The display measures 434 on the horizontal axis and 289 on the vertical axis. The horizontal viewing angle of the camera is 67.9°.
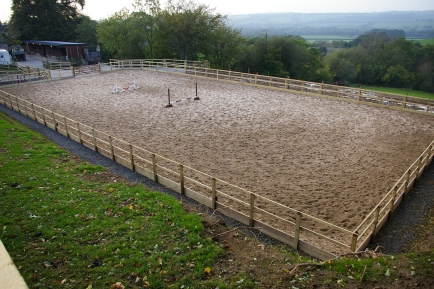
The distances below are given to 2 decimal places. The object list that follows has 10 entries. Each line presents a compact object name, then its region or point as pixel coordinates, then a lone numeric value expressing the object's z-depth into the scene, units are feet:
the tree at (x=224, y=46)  135.23
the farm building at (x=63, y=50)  142.61
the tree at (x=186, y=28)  124.98
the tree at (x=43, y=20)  173.58
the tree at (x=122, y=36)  136.26
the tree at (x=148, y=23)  135.54
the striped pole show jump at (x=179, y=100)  63.82
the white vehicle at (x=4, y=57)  125.49
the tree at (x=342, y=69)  218.59
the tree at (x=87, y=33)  168.96
